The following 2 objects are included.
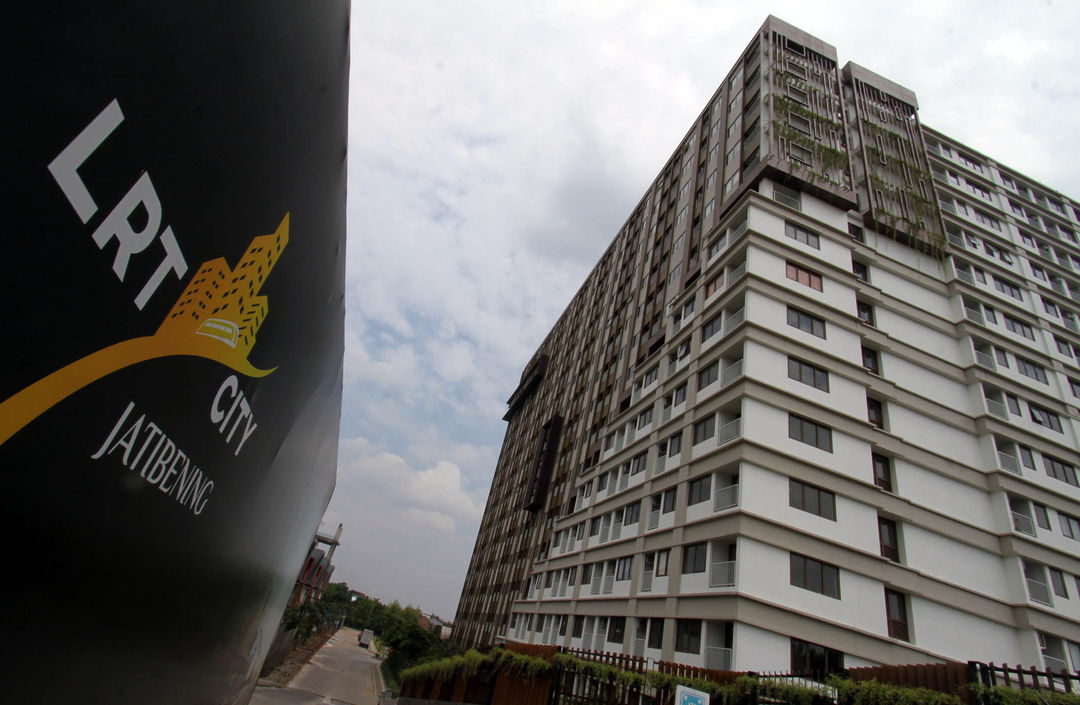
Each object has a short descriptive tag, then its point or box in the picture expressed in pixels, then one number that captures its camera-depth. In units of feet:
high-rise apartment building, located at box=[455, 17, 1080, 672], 66.39
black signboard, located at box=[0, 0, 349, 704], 6.64
